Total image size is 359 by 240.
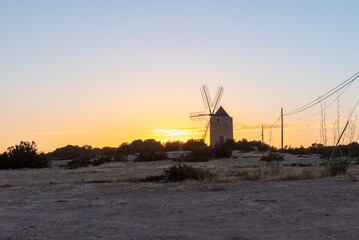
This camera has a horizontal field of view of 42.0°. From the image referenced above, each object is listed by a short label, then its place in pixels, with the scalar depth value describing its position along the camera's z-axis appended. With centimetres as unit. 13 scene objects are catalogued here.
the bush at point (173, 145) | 5490
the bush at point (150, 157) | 3756
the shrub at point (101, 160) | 3391
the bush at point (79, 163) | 3182
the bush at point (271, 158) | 3169
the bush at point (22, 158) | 3206
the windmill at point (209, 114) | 5832
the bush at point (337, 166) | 1595
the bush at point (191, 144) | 5503
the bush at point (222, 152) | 4035
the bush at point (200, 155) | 3619
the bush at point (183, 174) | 1653
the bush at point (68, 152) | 5116
